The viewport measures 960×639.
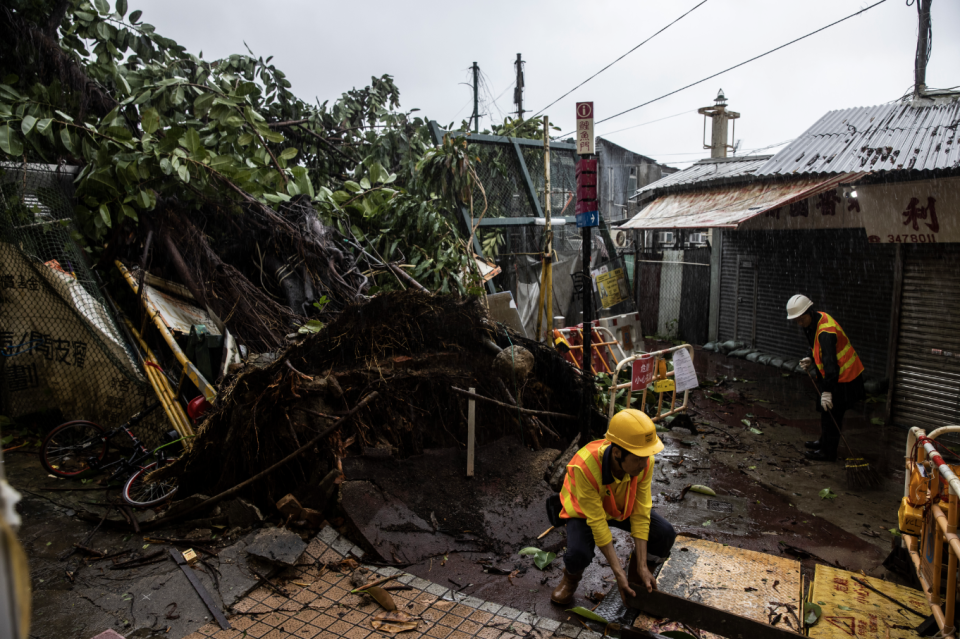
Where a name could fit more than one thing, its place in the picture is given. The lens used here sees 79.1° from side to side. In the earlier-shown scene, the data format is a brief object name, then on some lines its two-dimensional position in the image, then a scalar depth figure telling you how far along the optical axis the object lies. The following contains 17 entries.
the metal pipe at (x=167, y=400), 5.92
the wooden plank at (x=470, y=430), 5.46
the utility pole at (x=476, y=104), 23.22
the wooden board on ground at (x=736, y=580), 3.81
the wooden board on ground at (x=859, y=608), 3.55
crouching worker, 3.55
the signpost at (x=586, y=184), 6.67
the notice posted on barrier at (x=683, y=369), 7.37
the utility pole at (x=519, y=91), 24.72
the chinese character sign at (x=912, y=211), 6.91
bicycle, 5.47
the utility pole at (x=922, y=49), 9.58
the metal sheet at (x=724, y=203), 7.52
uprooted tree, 6.83
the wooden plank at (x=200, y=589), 3.75
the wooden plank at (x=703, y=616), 3.21
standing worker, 6.58
